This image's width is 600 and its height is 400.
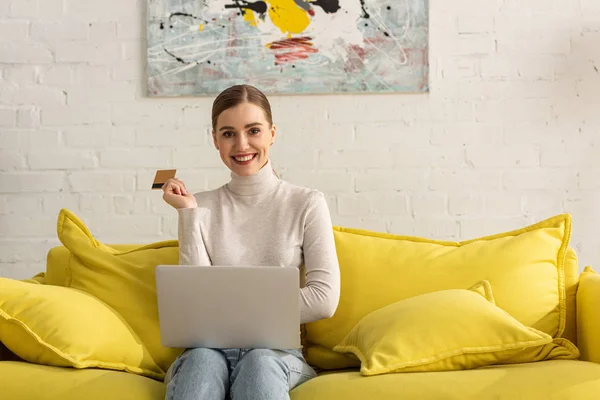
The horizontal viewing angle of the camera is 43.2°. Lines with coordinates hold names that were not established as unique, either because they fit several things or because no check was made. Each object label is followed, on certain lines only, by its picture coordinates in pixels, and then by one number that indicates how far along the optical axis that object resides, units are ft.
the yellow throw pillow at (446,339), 6.15
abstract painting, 9.78
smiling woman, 6.90
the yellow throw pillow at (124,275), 7.06
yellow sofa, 6.35
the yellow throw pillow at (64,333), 6.36
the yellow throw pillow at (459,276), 7.12
